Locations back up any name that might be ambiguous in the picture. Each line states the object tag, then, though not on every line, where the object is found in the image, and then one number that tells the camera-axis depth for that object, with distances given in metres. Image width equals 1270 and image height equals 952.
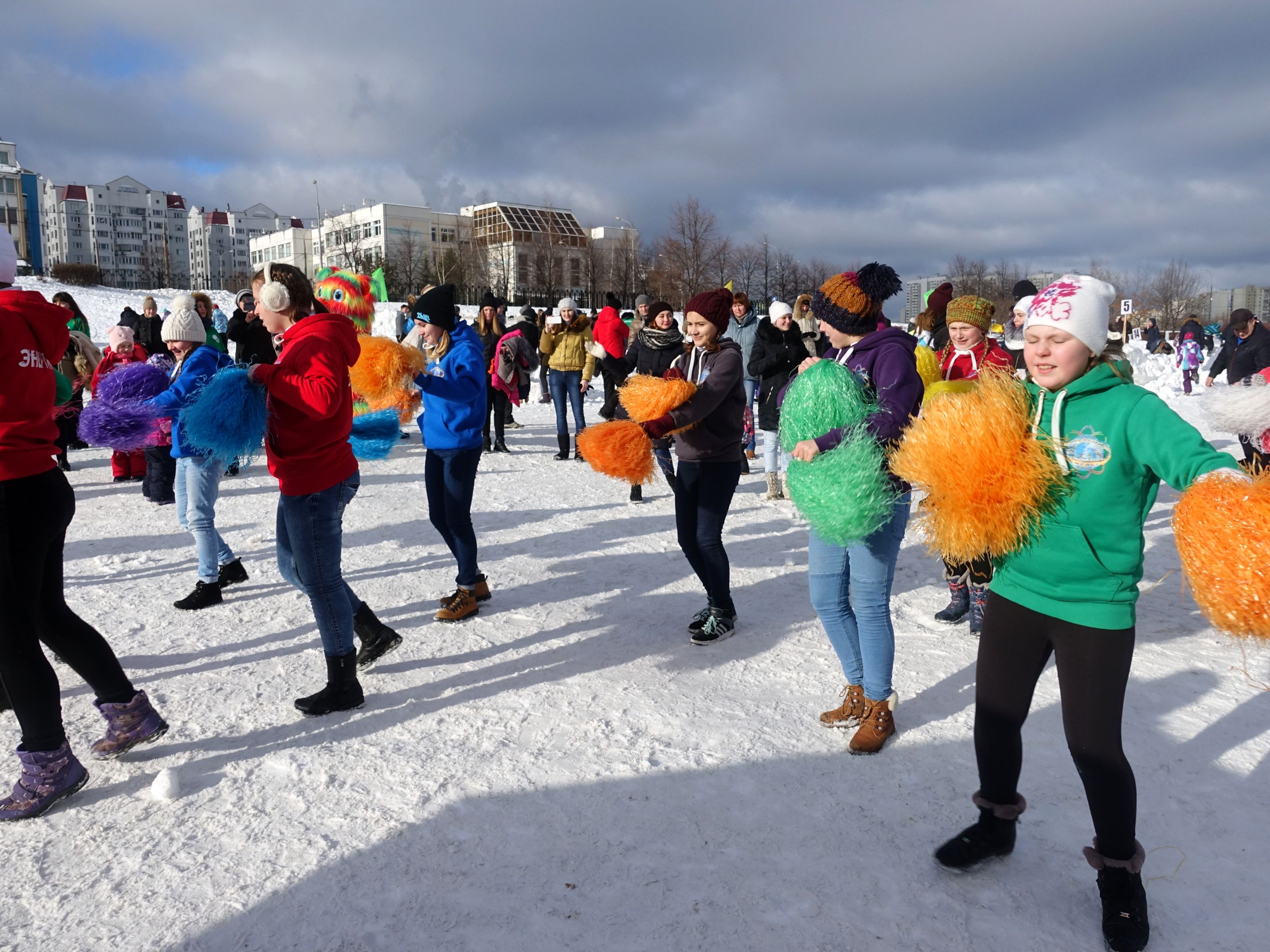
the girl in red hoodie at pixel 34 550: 2.93
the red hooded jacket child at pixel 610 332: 9.77
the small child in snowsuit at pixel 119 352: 7.89
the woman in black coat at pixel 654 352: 6.57
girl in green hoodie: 2.30
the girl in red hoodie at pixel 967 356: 4.75
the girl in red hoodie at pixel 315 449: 3.54
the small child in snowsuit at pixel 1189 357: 20.92
